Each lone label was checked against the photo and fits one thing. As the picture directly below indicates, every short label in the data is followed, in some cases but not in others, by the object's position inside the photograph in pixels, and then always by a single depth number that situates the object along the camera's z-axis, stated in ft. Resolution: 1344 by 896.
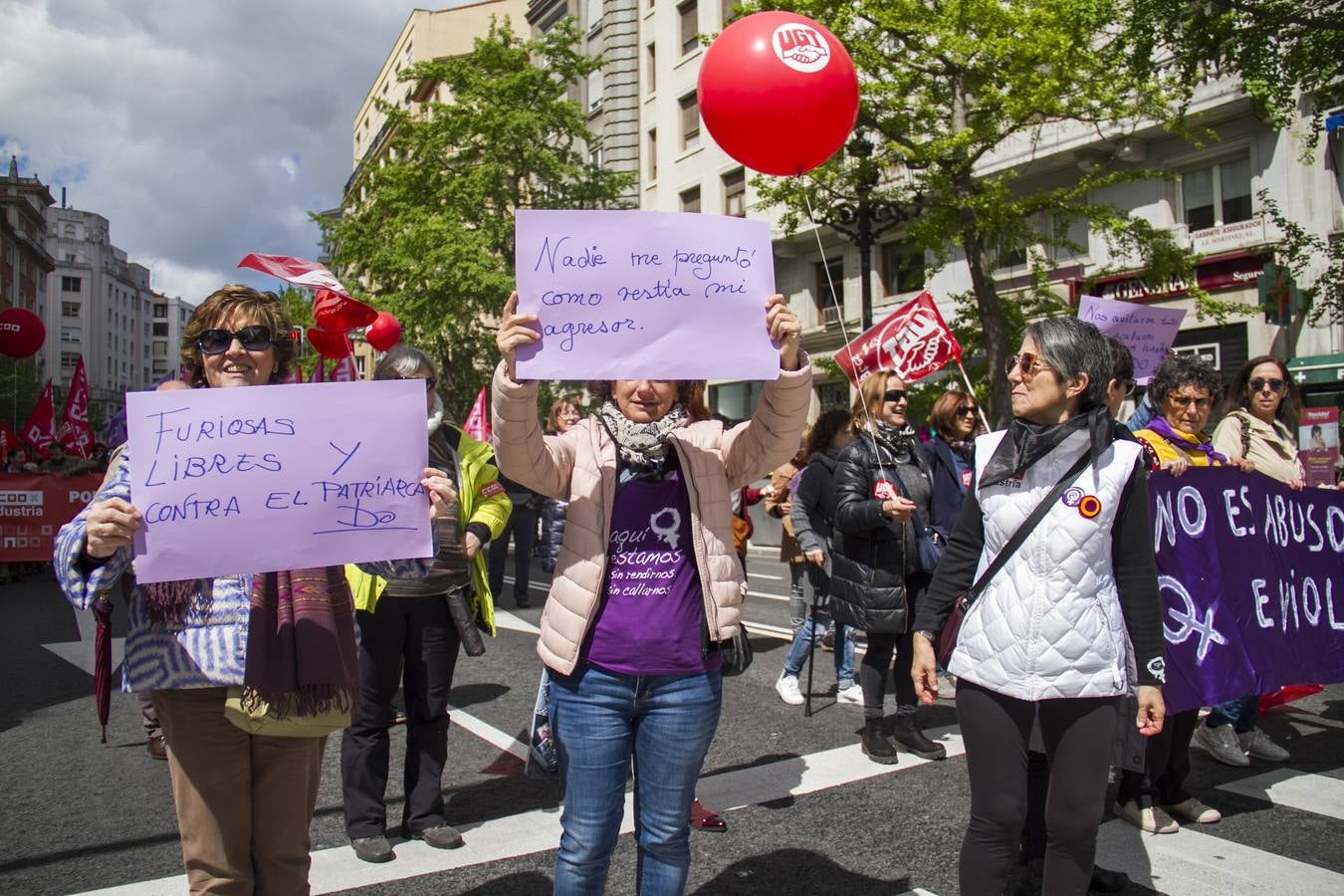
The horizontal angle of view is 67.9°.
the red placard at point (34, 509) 47.80
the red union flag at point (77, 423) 58.16
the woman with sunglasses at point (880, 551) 17.08
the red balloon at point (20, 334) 49.11
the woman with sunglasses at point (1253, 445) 16.94
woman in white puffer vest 9.27
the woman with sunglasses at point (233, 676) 7.86
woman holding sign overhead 8.71
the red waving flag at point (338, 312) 19.33
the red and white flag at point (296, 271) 16.96
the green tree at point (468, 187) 85.56
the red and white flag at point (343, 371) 24.58
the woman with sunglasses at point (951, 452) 18.42
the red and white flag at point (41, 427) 57.82
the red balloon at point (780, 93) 12.72
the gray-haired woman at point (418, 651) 13.05
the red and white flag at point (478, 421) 45.42
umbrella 8.91
